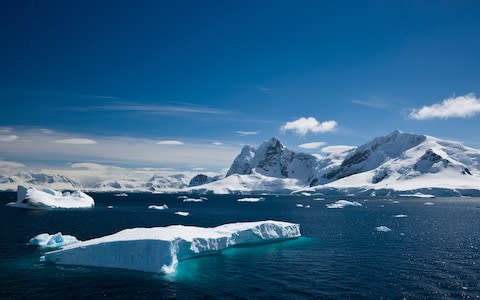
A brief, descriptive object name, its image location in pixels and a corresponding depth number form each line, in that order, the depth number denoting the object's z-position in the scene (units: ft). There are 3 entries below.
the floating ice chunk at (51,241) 146.30
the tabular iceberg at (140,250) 107.55
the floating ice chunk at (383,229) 203.92
